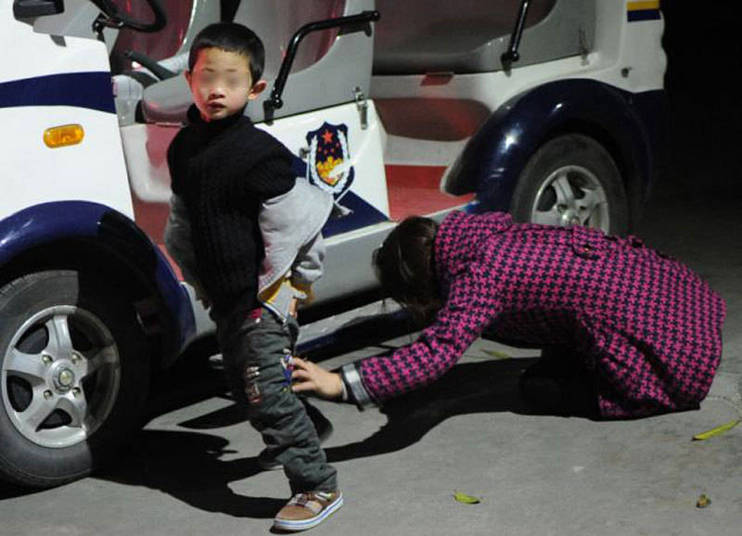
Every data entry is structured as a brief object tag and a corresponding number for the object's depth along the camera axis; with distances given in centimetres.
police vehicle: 434
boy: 396
